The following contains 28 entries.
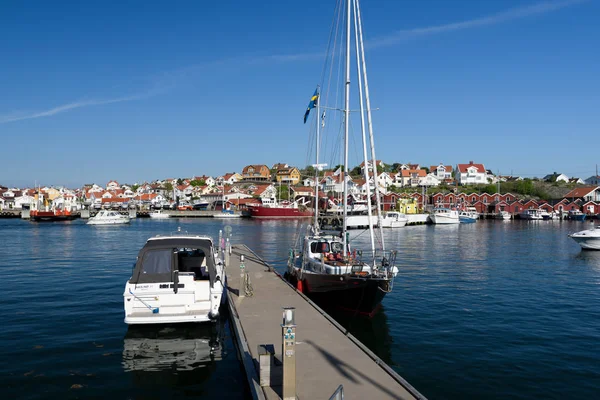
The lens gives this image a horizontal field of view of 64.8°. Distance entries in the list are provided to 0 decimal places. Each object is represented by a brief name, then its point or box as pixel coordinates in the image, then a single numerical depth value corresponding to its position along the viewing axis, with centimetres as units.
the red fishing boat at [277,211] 11269
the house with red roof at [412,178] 15688
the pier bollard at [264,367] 948
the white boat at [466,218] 9688
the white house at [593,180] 15338
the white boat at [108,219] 8394
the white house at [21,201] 16112
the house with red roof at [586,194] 12125
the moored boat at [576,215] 10988
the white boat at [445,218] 9369
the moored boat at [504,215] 11043
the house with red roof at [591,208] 11656
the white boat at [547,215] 11212
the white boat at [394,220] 8456
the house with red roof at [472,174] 15412
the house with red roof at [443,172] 16650
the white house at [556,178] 17492
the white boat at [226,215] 11711
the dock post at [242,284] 1870
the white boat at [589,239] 4422
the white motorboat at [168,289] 1505
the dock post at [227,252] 2707
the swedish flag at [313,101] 3091
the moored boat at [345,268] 1820
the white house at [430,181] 15610
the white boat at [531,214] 11119
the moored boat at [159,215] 11675
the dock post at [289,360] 877
